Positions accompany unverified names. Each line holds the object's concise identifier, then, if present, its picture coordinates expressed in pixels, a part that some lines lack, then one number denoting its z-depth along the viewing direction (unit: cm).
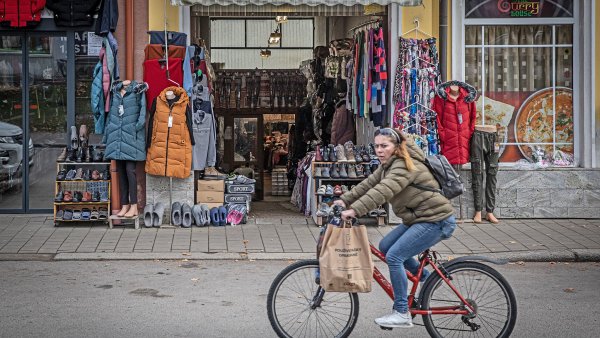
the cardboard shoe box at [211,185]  1292
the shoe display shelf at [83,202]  1227
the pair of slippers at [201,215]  1244
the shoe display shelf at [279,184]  1822
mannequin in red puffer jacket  1269
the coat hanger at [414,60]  1276
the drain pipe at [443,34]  1309
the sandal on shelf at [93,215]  1228
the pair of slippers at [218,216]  1251
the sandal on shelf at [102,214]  1234
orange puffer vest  1230
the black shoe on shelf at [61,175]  1236
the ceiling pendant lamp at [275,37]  1831
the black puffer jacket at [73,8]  1276
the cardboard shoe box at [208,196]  1292
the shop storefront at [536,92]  1314
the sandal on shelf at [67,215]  1220
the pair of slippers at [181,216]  1238
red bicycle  646
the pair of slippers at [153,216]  1234
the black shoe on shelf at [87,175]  1241
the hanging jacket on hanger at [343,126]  1510
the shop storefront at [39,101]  1299
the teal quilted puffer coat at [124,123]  1221
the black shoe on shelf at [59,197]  1227
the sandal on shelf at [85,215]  1226
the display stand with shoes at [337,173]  1273
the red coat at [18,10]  1265
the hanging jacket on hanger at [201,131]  1270
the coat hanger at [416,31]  1288
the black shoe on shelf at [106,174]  1252
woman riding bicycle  642
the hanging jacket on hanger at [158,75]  1235
